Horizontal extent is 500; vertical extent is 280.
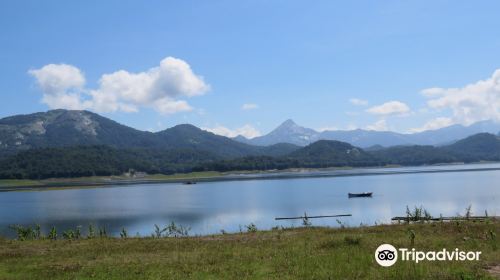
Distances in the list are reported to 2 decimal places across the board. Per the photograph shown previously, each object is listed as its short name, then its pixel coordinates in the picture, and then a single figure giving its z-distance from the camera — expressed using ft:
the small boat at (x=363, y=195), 393.09
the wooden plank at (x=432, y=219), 122.76
